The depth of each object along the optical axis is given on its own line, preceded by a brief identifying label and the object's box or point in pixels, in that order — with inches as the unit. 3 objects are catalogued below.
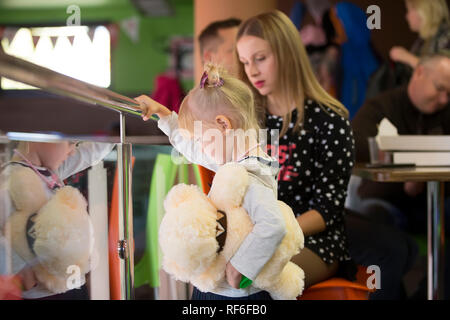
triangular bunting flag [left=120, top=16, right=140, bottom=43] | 154.9
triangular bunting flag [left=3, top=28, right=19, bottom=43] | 132.2
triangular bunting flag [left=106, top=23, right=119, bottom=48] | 133.8
